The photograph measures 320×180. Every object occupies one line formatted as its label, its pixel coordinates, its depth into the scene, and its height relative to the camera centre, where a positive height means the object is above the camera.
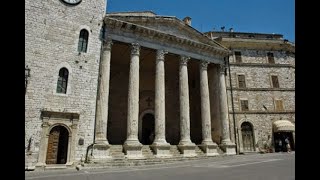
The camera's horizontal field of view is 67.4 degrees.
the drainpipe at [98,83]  15.07 +3.36
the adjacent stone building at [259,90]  23.14 +4.55
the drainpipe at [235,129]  22.72 +0.54
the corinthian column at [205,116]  19.58 +1.59
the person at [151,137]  21.78 -0.26
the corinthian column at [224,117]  20.88 +1.61
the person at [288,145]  22.20 -0.82
